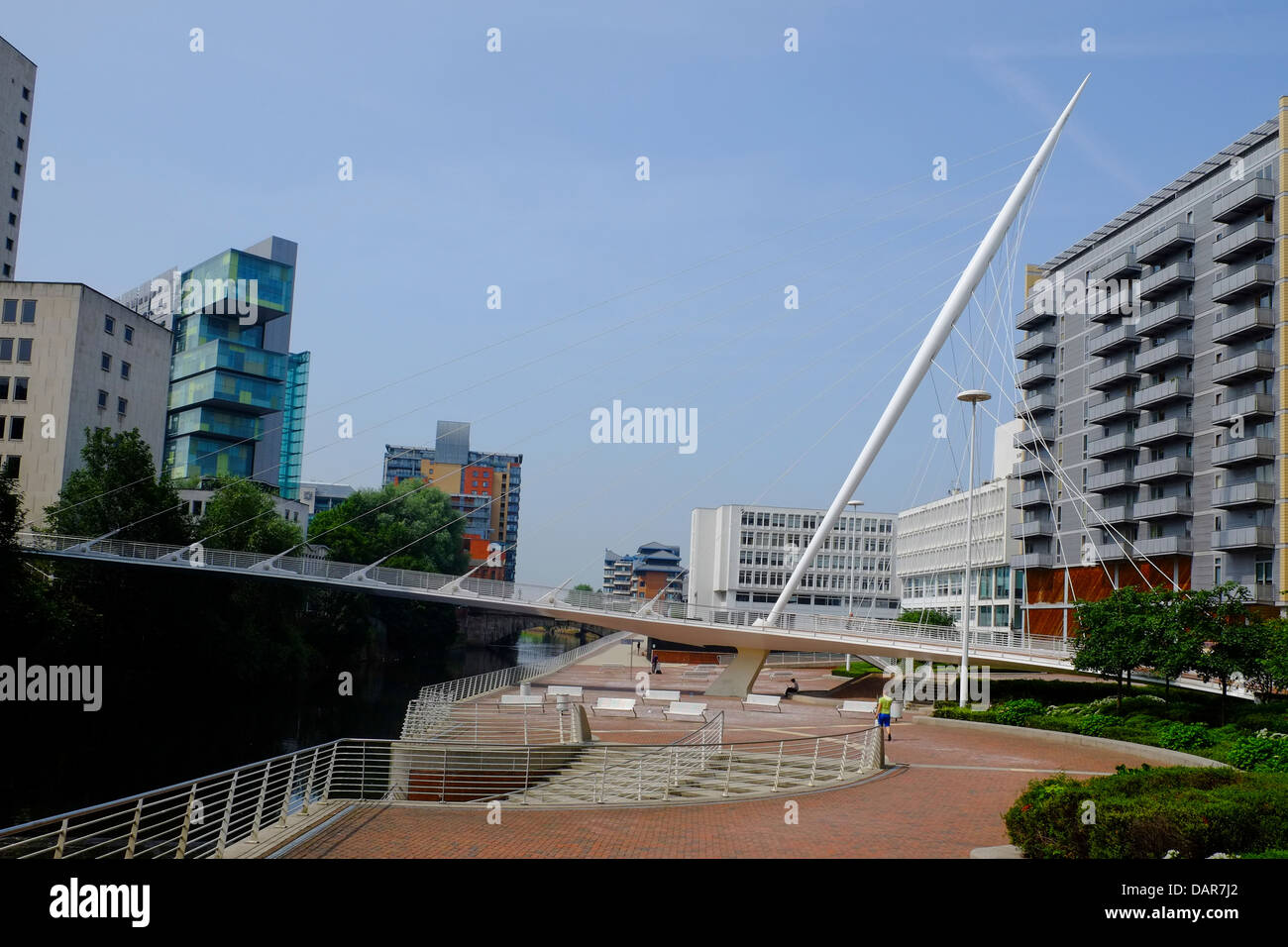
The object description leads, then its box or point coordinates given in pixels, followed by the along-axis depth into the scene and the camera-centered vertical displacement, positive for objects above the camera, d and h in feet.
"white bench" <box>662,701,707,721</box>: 109.19 -12.87
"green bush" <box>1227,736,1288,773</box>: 61.16 -8.63
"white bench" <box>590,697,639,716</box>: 115.24 -13.18
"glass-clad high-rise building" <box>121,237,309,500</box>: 302.25 +59.87
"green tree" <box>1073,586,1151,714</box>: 114.73 -3.22
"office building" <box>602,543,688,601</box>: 615.61 -3.22
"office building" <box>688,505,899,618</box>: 425.28 +13.90
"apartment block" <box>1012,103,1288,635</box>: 171.42 +40.24
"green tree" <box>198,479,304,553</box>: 191.62 +8.31
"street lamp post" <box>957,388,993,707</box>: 120.26 +22.86
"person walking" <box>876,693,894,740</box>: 78.05 -8.77
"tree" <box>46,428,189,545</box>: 170.71 +10.49
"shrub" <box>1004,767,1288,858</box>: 34.86 -7.21
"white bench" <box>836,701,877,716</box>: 126.93 -13.79
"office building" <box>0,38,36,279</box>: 253.44 +102.75
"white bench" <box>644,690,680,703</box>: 142.70 -15.13
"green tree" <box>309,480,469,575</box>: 272.31 +11.90
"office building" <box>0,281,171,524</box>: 211.20 +36.54
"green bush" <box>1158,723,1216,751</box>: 83.66 -10.40
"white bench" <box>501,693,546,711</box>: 115.75 -13.30
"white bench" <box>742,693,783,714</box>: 138.21 -14.72
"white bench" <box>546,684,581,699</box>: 132.16 -14.45
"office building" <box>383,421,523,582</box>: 626.23 +49.30
